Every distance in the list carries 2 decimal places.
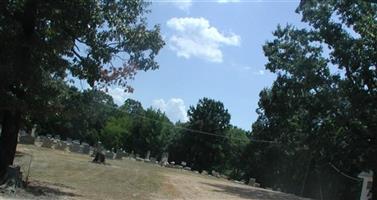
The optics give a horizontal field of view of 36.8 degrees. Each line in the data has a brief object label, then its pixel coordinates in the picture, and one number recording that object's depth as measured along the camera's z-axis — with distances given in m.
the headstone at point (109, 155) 48.85
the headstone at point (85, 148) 50.75
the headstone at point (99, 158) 36.39
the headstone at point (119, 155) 51.39
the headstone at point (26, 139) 46.00
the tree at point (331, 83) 31.45
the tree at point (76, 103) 18.89
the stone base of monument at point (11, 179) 16.84
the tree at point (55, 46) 16.86
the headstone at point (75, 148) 50.17
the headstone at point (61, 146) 48.73
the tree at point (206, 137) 95.88
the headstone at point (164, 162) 57.44
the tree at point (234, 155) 97.76
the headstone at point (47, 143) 46.64
